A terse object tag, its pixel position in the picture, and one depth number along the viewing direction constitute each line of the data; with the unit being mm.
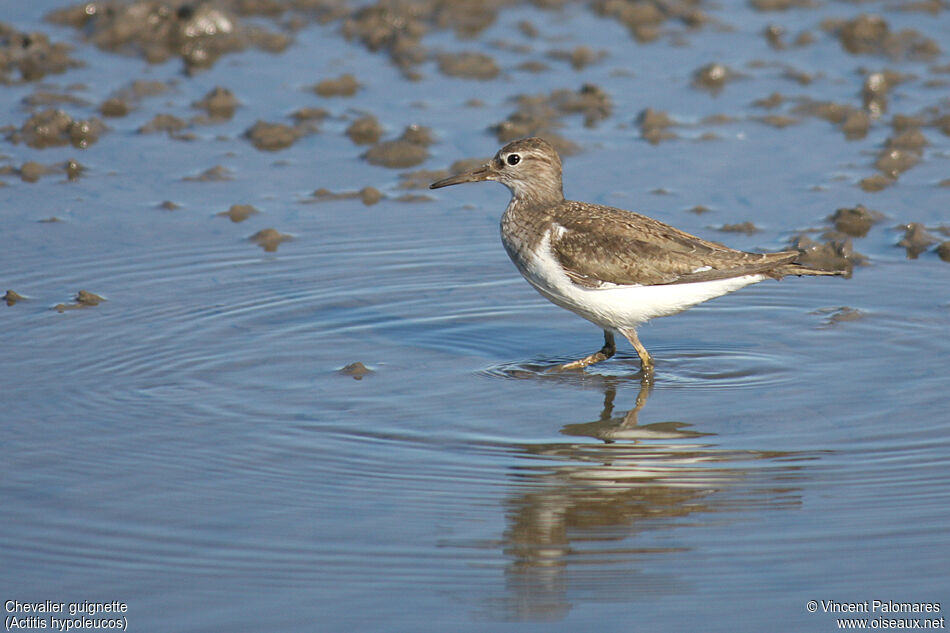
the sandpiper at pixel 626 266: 9016
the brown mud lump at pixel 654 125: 13375
